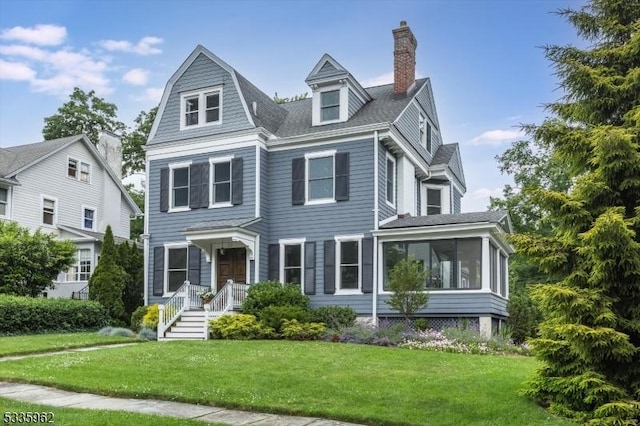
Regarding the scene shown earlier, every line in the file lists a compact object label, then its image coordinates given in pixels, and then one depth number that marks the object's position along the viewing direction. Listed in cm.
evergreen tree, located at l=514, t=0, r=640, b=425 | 759
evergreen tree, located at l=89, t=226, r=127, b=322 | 2222
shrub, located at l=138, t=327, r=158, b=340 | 1781
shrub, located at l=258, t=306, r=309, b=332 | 1731
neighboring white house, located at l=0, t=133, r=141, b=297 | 2855
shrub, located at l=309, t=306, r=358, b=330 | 1819
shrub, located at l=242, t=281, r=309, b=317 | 1845
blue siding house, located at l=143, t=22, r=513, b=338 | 1831
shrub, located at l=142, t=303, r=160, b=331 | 1870
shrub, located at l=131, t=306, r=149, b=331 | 1993
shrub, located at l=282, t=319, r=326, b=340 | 1678
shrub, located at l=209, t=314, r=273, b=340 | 1695
